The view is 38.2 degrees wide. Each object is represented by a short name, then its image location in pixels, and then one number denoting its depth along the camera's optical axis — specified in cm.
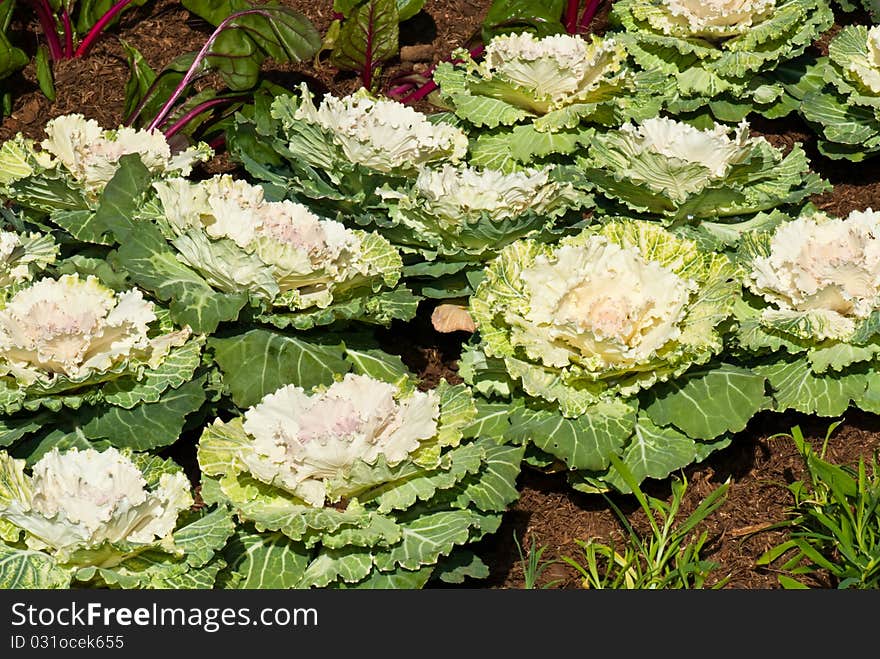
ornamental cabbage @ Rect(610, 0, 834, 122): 493
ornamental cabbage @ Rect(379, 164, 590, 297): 400
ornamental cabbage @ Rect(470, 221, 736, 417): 353
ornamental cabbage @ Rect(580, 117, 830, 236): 412
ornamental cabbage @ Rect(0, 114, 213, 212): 405
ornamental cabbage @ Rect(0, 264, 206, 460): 339
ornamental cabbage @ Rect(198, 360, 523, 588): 310
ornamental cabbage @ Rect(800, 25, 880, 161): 479
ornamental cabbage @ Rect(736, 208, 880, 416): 372
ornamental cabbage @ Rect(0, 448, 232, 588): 293
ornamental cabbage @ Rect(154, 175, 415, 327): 358
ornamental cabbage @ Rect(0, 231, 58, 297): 377
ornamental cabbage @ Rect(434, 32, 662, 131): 453
